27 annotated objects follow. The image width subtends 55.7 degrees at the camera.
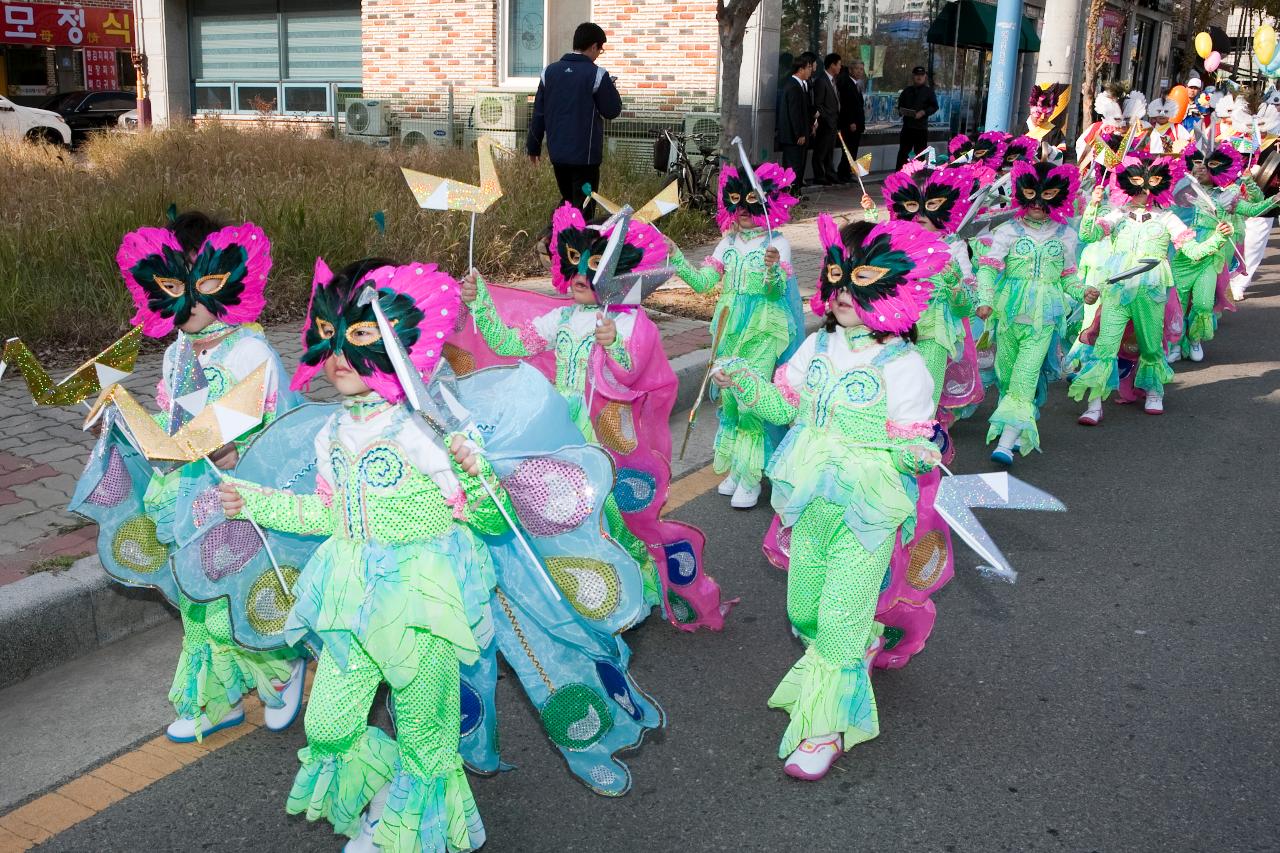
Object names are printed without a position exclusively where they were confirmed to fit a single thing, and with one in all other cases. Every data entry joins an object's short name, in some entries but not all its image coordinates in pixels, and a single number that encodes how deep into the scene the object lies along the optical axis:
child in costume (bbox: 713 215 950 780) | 3.75
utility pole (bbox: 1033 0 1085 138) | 15.25
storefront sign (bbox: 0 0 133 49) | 34.31
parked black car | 27.05
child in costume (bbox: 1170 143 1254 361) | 9.27
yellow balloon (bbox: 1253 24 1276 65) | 18.62
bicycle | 14.27
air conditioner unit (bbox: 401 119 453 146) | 19.36
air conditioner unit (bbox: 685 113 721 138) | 16.80
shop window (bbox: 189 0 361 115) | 22.48
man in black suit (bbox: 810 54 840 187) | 17.03
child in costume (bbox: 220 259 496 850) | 3.00
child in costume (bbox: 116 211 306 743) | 3.77
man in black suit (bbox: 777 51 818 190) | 16.31
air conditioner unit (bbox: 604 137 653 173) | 17.15
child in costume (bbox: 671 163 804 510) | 6.20
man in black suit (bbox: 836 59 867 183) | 17.86
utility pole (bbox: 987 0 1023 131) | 13.82
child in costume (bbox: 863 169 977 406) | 6.05
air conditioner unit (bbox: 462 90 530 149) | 18.50
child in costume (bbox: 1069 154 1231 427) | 7.88
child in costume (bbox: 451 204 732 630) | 4.63
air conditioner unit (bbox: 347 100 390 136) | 20.45
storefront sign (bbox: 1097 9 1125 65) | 29.76
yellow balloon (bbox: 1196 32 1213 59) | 19.81
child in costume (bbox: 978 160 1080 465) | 6.98
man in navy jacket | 10.20
